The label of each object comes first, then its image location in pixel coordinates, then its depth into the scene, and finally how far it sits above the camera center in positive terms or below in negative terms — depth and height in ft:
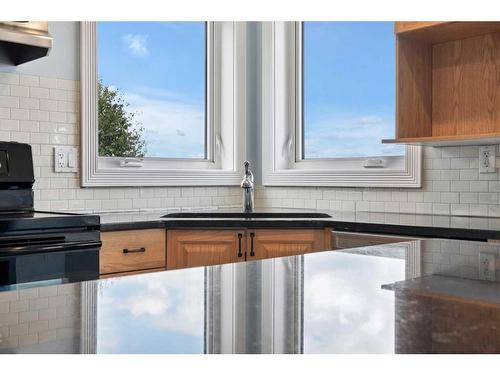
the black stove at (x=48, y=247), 6.93 -0.82
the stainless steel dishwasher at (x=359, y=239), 8.04 -0.83
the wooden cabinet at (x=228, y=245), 9.12 -1.01
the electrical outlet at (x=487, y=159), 9.21 +0.32
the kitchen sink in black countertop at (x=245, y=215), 10.19 -0.61
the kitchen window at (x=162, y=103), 10.45 +1.50
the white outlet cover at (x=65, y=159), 9.82 +0.34
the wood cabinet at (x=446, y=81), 8.91 +1.54
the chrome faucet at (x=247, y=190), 11.14 -0.20
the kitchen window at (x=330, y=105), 11.14 +1.48
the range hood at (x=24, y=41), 7.98 +1.89
